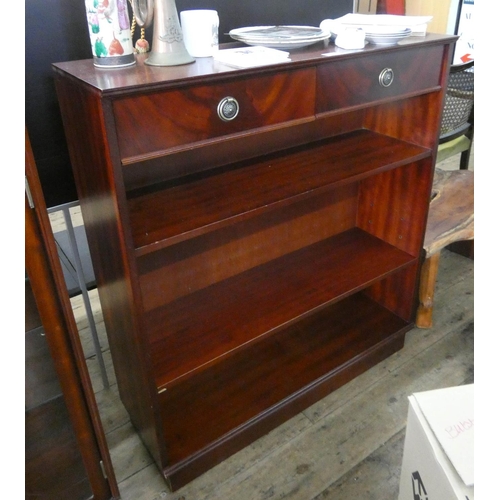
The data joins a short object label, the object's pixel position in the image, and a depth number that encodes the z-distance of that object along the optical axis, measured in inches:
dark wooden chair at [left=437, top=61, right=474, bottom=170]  83.8
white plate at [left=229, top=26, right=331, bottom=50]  43.6
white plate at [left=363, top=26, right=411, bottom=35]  45.5
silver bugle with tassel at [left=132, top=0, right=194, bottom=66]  36.7
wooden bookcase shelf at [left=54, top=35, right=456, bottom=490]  36.8
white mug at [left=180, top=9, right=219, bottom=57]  40.1
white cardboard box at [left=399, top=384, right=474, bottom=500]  32.2
